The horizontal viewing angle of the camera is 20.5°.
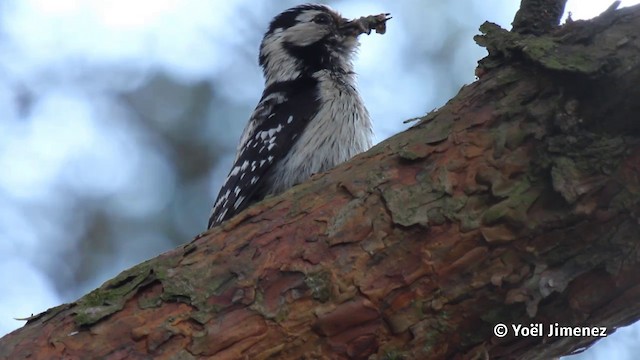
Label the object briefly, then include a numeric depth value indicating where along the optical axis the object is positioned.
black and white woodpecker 8.70
